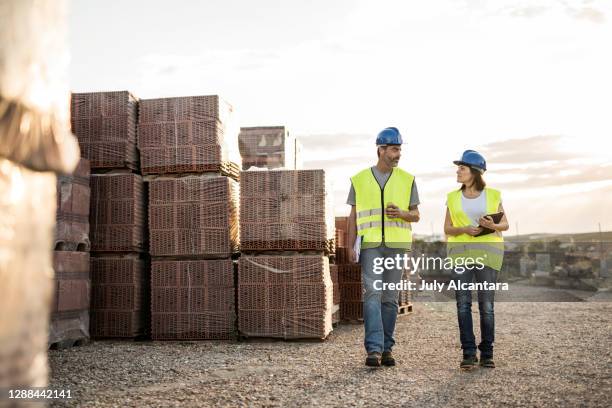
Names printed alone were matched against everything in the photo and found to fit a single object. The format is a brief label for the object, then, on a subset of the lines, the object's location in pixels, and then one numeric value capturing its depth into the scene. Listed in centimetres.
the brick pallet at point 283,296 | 892
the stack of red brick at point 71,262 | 840
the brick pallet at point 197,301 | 910
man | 665
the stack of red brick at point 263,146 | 1048
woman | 652
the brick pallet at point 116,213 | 927
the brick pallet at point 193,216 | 911
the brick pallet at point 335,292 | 1051
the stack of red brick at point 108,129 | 940
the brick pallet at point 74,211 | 858
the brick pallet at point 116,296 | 927
